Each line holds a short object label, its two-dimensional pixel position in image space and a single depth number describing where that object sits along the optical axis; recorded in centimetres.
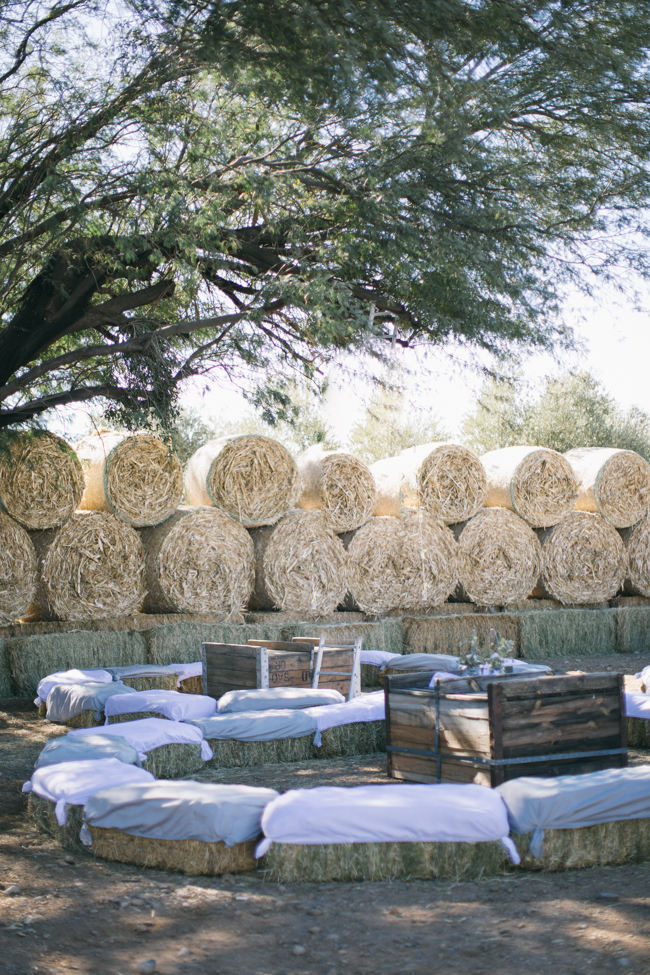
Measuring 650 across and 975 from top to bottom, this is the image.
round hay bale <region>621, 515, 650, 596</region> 1588
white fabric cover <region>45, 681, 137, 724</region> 880
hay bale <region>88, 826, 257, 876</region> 507
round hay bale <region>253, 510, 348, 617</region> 1220
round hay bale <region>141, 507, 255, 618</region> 1137
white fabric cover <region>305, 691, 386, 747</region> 832
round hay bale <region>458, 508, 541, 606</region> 1410
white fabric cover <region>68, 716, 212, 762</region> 702
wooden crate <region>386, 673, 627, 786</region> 659
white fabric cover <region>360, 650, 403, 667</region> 1123
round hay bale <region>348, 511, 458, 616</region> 1321
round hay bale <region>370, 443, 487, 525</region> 1368
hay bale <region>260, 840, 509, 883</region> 498
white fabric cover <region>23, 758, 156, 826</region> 561
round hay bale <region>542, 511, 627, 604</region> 1496
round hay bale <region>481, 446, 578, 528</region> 1456
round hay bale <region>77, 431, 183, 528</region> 1109
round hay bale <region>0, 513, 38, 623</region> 1022
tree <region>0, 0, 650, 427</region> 633
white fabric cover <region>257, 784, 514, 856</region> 498
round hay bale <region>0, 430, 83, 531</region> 1043
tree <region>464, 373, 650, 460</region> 2345
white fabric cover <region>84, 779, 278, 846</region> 507
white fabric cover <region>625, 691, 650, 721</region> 823
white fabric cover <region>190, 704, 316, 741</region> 791
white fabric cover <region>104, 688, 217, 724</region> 841
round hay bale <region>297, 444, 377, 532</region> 1282
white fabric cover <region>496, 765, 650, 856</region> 520
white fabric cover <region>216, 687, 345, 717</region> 861
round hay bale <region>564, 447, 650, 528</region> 1543
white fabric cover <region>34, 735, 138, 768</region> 646
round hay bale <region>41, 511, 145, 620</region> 1064
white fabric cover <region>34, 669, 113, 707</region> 952
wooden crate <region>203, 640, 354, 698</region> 924
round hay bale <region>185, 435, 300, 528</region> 1190
